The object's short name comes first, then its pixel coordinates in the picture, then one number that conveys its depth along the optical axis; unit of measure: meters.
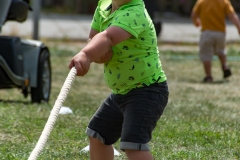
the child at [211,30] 20.47
